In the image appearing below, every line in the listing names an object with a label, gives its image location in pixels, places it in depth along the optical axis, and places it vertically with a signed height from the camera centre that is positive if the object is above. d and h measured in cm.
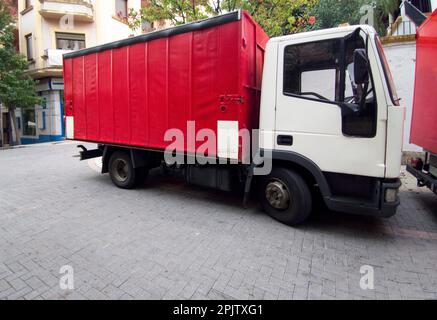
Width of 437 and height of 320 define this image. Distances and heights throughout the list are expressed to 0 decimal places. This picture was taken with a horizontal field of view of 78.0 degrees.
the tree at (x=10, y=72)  1441 +300
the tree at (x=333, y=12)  1667 +730
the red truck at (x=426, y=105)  428 +46
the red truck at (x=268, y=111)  330 +27
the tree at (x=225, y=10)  815 +375
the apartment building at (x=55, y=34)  1686 +612
